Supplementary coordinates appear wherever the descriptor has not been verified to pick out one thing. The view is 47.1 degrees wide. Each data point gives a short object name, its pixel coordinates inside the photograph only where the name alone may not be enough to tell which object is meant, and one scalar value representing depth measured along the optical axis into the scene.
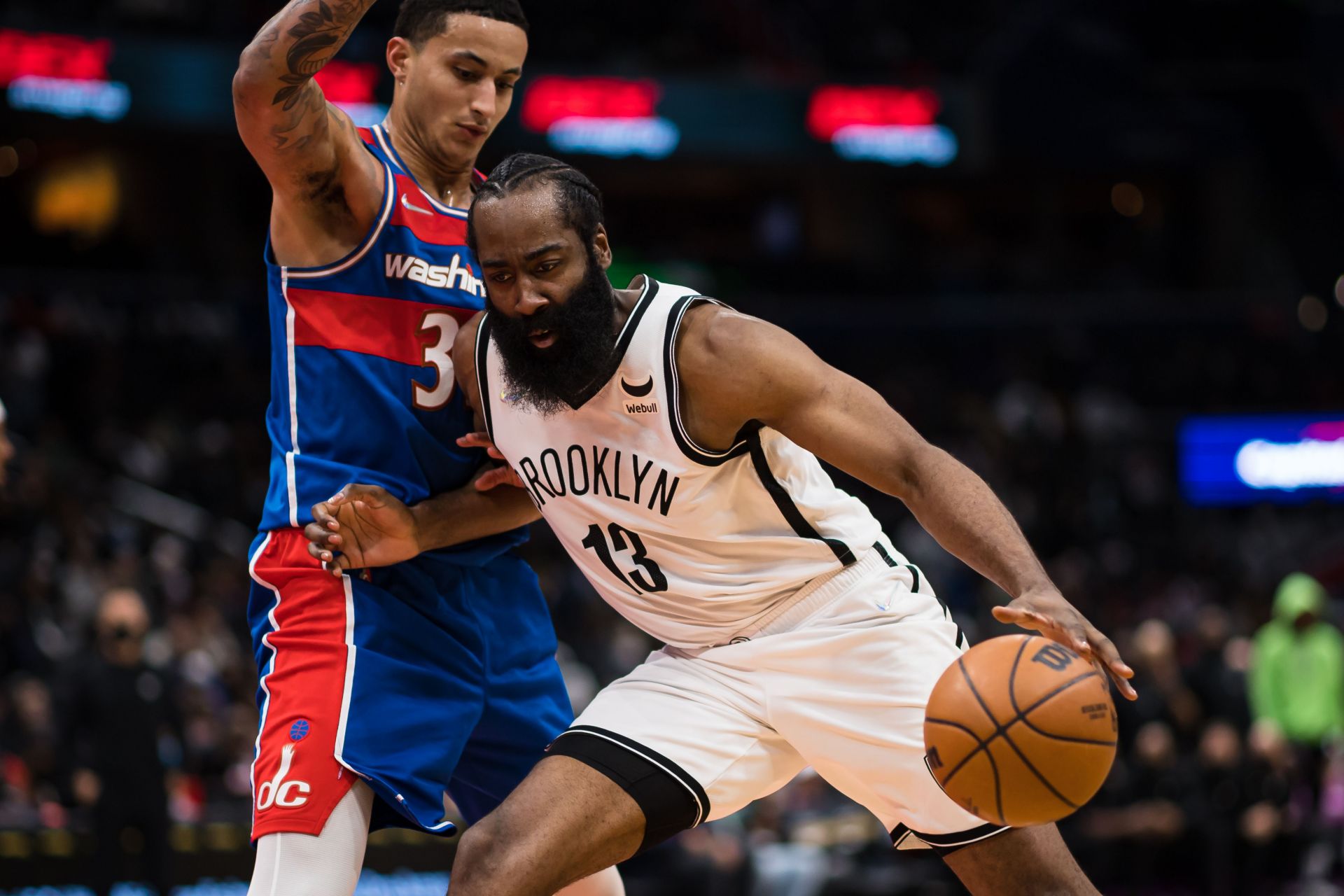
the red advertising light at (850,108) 21.52
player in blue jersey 3.87
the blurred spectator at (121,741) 8.66
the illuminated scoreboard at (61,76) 16.22
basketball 3.52
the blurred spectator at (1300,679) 12.42
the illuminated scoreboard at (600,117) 19.61
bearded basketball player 3.87
